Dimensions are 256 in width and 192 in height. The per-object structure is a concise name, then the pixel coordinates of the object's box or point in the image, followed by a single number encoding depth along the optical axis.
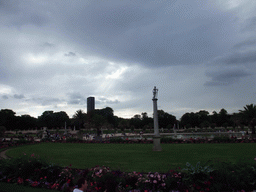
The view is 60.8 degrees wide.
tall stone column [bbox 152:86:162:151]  19.17
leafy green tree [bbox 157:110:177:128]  113.50
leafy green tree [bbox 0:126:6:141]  44.78
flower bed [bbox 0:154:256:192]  6.46
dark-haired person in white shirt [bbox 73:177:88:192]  4.56
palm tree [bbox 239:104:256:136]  35.93
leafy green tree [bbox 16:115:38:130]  93.57
